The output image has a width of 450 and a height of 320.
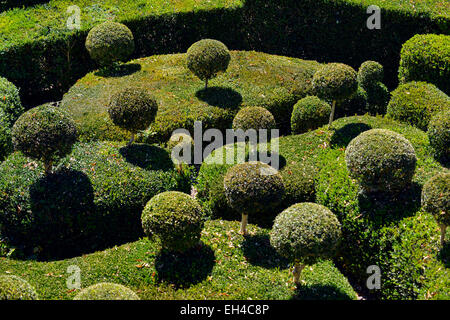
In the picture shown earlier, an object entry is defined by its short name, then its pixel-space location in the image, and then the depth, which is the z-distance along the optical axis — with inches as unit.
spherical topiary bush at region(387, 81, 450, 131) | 699.4
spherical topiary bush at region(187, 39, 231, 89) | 791.7
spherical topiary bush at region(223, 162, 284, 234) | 530.6
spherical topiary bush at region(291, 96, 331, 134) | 753.6
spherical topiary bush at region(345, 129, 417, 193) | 530.9
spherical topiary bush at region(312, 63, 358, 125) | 665.6
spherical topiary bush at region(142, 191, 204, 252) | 505.0
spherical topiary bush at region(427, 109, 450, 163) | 581.0
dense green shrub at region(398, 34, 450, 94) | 793.6
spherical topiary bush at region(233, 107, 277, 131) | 674.8
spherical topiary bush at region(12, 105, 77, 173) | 563.5
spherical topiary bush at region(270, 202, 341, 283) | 461.7
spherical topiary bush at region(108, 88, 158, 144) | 639.8
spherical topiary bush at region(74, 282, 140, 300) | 409.1
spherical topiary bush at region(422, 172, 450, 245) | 459.8
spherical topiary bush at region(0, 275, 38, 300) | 404.2
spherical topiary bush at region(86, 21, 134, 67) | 870.4
